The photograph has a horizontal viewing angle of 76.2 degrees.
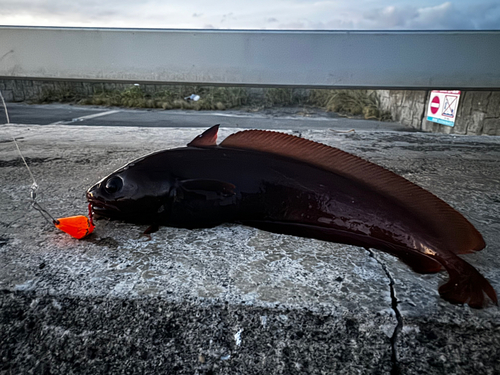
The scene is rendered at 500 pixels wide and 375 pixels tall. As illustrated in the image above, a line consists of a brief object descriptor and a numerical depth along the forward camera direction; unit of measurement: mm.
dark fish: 210
